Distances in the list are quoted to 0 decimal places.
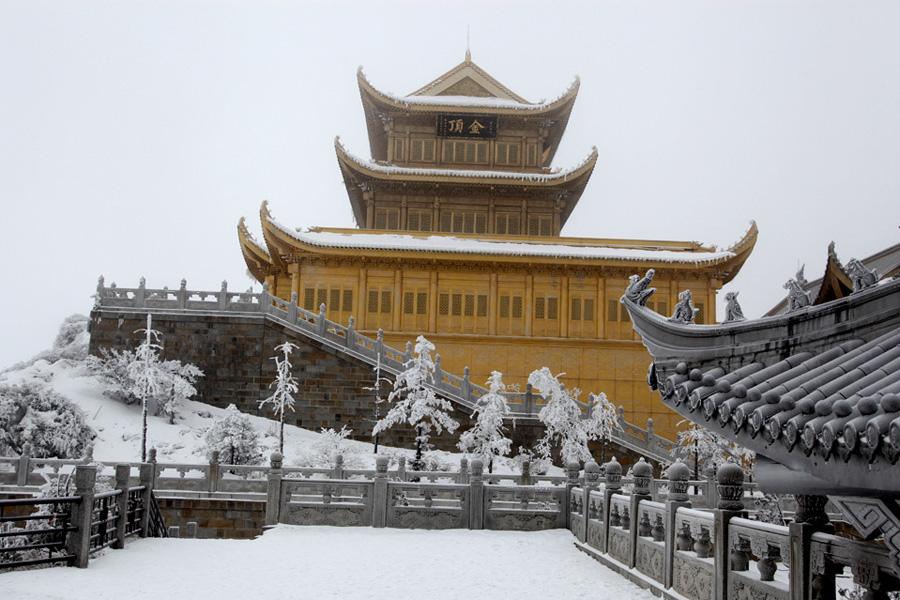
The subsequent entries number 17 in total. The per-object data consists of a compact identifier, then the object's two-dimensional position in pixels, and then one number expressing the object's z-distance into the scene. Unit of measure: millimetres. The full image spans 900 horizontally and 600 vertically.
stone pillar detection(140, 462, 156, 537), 13070
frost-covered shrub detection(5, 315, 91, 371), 31227
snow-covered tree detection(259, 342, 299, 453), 23453
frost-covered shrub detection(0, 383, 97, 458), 20266
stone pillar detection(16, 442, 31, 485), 18141
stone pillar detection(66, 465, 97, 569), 9953
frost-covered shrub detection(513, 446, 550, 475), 21406
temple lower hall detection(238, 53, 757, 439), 28062
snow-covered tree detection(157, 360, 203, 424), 23141
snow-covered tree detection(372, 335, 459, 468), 21109
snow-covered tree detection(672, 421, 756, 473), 21953
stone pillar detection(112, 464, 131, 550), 11672
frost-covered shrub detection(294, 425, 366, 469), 20250
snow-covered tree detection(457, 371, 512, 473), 21266
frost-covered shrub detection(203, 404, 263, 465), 20141
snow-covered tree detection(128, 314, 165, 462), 22656
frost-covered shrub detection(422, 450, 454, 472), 20341
